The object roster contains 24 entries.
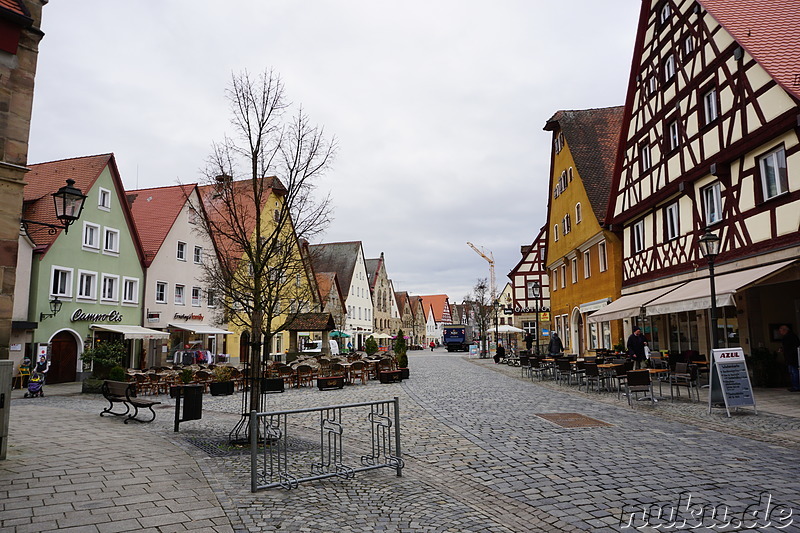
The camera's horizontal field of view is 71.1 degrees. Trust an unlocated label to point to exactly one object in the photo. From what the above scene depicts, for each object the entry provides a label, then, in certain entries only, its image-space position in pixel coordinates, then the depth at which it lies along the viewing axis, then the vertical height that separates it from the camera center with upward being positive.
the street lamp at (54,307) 25.09 +1.57
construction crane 142.88 +19.81
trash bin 10.95 -1.20
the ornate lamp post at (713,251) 13.38 +2.06
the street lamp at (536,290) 28.94 +2.53
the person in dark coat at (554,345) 28.31 -0.34
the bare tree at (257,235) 10.10 +1.95
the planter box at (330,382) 20.86 -1.58
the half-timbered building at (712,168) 14.78 +5.32
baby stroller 18.95 -1.49
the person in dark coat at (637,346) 18.61 -0.28
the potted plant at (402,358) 25.21 -0.88
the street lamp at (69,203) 9.40 +2.34
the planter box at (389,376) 23.16 -1.52
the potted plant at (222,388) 13.47 -1.15
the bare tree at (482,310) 52.73 +3.02
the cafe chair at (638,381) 13.95 -1.08
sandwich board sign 12.23 -0.92
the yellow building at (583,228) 27.41 +6.06
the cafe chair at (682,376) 14.58 -1.02
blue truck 81.06 +0.13
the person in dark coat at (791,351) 15.05 -0.39
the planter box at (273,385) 13.05 -1.04
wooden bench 13.05 -1.28
